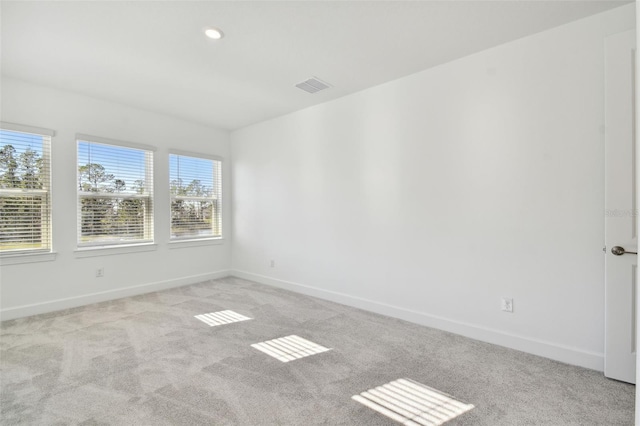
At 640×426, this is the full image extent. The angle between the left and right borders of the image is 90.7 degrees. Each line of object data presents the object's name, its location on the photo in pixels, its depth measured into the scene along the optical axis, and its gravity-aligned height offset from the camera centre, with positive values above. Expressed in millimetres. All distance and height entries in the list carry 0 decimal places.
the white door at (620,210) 2090 -25
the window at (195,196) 4879 +240
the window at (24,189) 3381 +257
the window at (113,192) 3955 +258
